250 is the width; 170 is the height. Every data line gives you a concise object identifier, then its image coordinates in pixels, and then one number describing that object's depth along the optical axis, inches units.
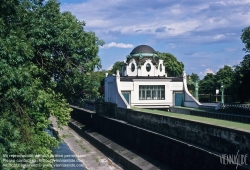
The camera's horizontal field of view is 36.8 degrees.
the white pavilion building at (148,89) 1656.0
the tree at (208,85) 2967.5
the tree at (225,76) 2737.2
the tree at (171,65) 2940.5
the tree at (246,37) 2124.1
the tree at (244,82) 1708.9
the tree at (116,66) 3774.6
